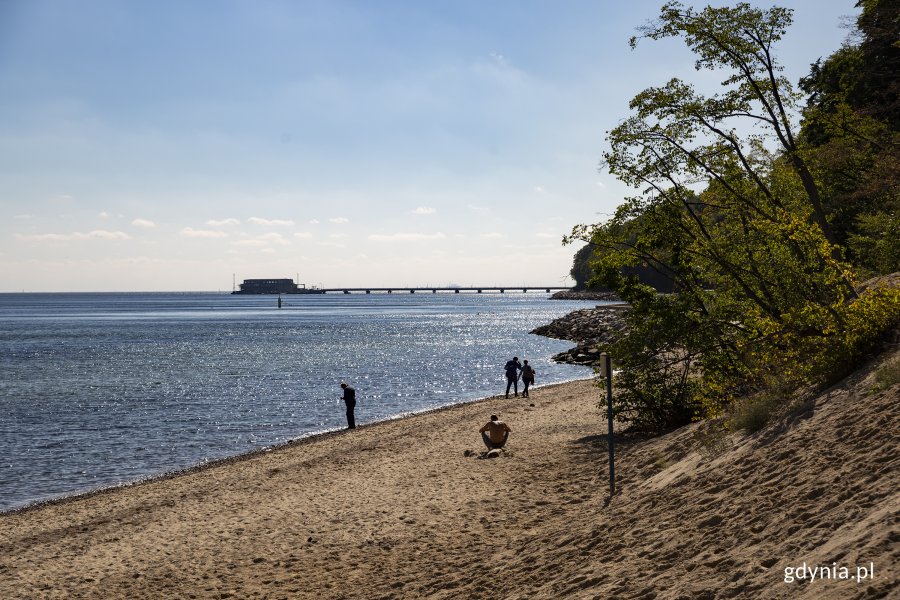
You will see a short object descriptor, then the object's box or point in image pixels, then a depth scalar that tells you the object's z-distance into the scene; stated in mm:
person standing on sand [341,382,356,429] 27062
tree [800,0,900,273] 19522
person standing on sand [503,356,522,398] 32694
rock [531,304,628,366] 53281
